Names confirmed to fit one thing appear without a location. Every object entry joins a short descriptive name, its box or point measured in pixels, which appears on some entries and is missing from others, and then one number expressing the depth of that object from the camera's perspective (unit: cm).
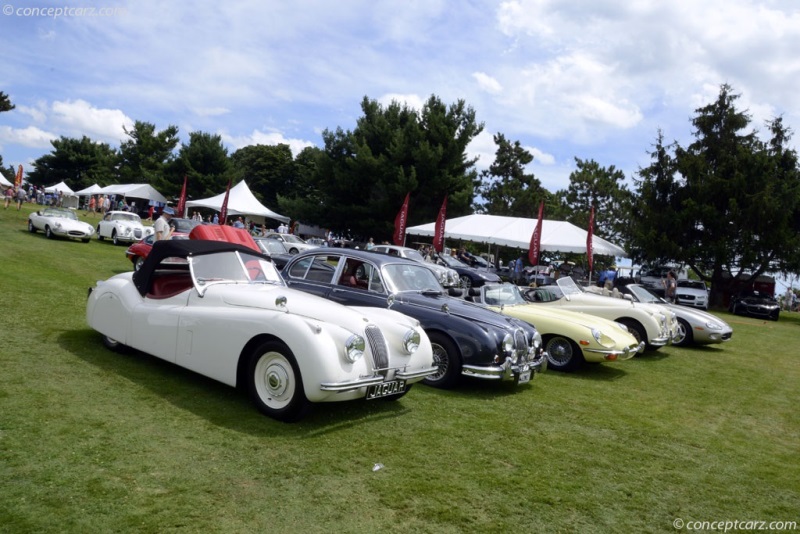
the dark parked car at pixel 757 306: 2636
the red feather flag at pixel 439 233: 2536
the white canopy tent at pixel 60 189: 4892
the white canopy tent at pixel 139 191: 3888
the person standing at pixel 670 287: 2278
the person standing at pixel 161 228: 1510
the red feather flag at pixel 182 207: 3147
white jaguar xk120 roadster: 501
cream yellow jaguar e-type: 883
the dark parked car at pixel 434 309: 698
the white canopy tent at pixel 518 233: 2493
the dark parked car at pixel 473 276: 2309
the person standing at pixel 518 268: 3034
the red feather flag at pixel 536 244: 2286
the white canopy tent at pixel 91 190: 4407
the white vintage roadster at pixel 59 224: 2123
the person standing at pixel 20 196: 3216
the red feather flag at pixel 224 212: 2917
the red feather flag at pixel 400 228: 2552
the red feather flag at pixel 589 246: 2341
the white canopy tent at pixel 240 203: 3369
